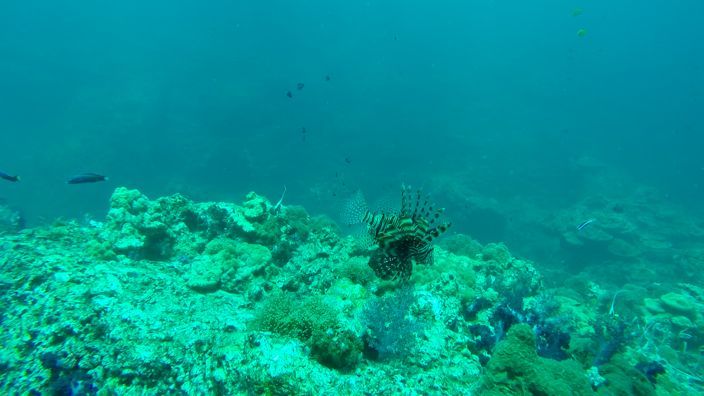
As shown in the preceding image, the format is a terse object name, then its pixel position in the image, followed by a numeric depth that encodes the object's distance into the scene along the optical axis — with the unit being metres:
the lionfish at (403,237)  3.07
